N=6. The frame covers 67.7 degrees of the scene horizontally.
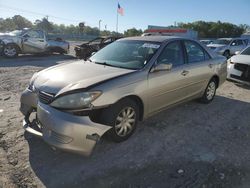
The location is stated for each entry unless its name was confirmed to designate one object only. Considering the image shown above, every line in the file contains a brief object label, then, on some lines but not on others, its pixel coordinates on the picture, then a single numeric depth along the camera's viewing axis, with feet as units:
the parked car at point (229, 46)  42.47
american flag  74.05
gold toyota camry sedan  7.56
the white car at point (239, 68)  18.30
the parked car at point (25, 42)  32.57
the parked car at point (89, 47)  32.84
